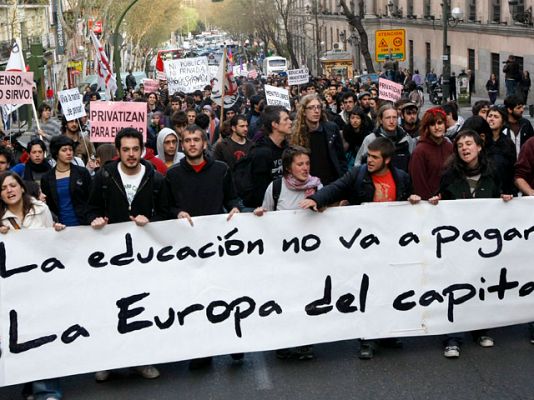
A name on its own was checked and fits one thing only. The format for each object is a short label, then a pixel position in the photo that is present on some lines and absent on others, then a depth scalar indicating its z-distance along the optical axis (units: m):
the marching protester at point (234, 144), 9.77
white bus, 65.31
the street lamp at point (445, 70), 32.59
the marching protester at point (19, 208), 6.50
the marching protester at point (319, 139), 8.51
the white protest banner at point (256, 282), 6.36
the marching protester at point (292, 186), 6.93
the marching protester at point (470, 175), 6.91
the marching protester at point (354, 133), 10.61
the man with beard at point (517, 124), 9.57
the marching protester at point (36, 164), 8.95
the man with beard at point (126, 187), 6.82
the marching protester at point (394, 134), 8.70
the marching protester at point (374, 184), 6.80
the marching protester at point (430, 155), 7.67
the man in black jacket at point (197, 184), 6.98
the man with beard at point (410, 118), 9.94
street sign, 32.06
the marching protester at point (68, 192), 7.80
